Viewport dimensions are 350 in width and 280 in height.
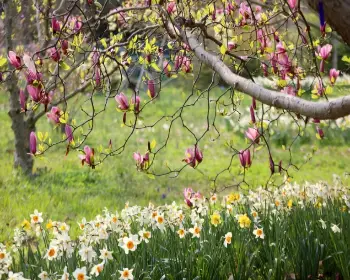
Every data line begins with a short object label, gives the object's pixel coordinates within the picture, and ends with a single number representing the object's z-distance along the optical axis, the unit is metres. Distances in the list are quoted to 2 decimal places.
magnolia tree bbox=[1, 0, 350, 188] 4.79
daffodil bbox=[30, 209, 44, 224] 6.64
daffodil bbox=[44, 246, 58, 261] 5.74
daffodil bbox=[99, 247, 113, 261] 5.57
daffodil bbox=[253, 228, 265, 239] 6.32
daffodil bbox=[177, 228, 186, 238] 6.51
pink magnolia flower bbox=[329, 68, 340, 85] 6.75
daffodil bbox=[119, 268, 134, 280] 4.98
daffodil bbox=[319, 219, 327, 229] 6.47
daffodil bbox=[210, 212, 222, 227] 6.61
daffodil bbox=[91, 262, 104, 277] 5.04
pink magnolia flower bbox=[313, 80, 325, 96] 6.79
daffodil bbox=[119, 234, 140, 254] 5.55
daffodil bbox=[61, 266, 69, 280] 5.02
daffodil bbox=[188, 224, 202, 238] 6.46
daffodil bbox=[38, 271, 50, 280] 5.32
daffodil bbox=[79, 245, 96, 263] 5.59
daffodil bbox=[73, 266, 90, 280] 4.93
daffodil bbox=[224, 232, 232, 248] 6.10
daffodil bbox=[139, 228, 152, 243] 6.07
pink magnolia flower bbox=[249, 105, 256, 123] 6.77
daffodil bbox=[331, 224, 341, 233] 6.14
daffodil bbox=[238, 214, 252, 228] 6.39
